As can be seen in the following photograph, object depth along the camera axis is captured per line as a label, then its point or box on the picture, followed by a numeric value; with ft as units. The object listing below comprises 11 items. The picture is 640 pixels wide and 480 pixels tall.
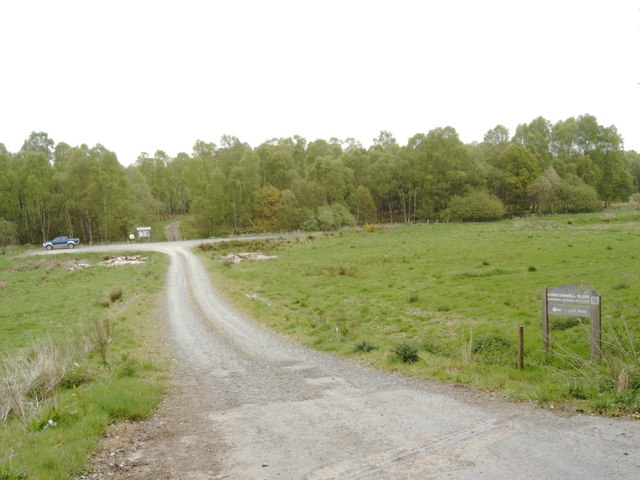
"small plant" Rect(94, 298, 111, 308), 82.21
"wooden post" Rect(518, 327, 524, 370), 33.68
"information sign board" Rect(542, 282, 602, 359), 30.71
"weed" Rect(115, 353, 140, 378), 36.24
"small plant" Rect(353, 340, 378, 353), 42.37
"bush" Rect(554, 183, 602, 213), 254.88
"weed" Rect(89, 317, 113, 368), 42.43
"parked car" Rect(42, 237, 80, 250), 208.74
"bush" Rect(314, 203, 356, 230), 247.29
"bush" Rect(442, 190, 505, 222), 253.85
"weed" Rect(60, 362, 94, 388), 33.99
